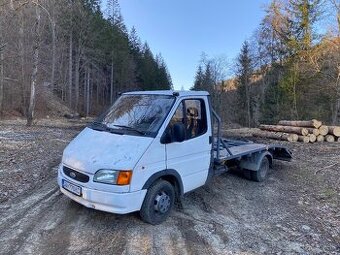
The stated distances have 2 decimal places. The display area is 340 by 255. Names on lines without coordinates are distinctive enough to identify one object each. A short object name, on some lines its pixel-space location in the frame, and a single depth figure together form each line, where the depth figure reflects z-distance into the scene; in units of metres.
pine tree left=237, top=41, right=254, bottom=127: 44.53
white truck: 5.26
